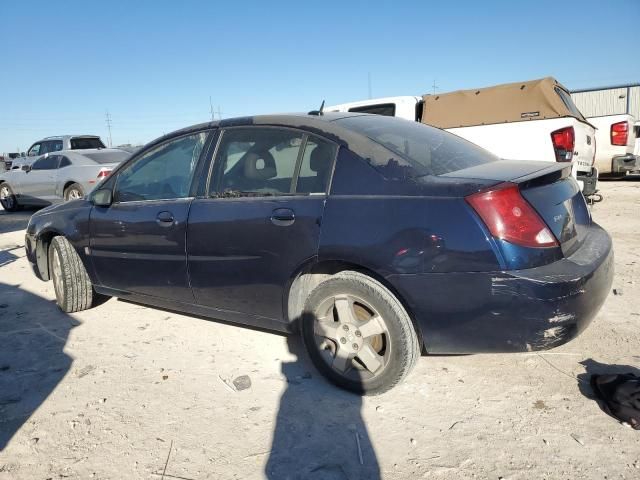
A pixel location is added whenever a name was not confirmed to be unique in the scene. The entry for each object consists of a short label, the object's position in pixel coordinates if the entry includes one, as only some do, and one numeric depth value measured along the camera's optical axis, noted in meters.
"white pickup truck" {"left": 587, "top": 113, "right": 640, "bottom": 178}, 10.01
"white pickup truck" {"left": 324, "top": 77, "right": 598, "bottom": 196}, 6.66
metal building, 22.83
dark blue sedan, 2.31
